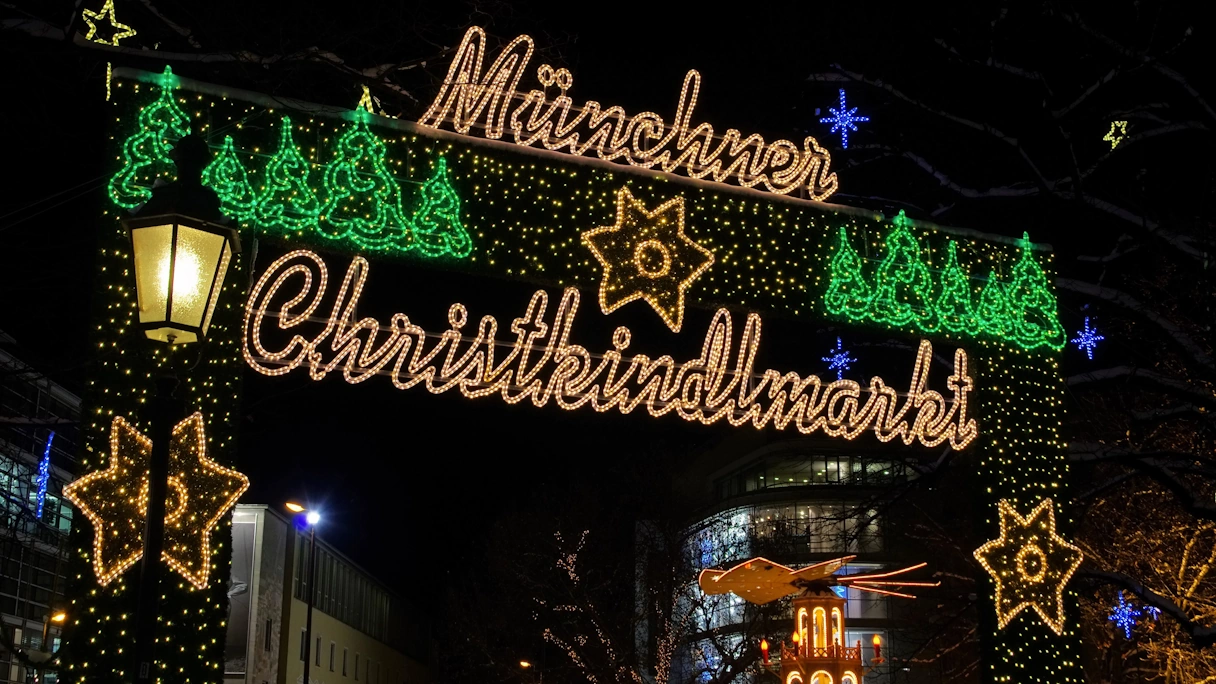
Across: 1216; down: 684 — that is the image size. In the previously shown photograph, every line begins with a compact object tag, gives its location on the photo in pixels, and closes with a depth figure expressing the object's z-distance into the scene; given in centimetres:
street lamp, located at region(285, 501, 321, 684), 2312
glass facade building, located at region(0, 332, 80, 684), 3281
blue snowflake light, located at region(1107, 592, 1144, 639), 2055
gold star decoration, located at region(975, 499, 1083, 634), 1435
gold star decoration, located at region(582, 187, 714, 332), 1352
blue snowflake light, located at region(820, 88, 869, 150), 1670
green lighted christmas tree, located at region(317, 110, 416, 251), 1262
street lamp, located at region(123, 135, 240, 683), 660
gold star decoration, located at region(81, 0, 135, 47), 1083
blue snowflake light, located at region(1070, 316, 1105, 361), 1764
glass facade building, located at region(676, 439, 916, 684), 3491
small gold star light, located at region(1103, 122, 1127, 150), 1523
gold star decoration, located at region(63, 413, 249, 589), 1055
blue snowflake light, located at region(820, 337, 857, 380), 2189
